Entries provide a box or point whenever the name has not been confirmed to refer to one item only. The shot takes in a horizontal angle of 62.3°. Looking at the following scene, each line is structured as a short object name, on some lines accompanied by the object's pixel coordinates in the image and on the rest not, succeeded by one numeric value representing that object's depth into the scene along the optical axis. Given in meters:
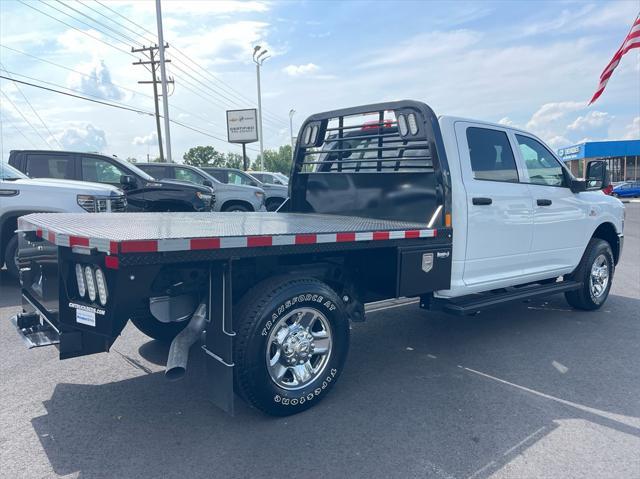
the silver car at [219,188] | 12.70
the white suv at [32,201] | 7.03
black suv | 9.08
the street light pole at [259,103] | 37.31
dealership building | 46.02
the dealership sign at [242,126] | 43.12
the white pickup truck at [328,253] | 3.14
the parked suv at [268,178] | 19.25
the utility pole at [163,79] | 22.97
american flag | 11.48
